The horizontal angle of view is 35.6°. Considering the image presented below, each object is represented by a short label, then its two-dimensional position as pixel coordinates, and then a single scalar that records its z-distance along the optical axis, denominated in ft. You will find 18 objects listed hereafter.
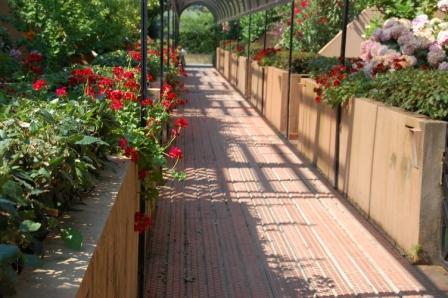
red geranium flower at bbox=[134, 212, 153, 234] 11.69
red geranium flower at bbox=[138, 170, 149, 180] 12.80
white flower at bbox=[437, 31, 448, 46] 29.93
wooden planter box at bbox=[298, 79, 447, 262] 15.44
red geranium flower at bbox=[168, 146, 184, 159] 13.64
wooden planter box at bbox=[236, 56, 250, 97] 55.93
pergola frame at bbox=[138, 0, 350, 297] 13.02
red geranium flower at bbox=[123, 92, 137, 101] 14.78
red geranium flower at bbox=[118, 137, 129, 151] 11.05
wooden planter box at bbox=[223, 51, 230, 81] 76.42
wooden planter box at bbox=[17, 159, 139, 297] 5.70
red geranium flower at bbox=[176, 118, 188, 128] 15.75
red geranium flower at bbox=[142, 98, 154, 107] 13.75
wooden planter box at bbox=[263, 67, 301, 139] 34.63
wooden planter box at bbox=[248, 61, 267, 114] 44.65
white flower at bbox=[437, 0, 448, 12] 32.53
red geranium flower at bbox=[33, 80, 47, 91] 14.03
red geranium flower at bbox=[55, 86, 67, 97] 12.44
